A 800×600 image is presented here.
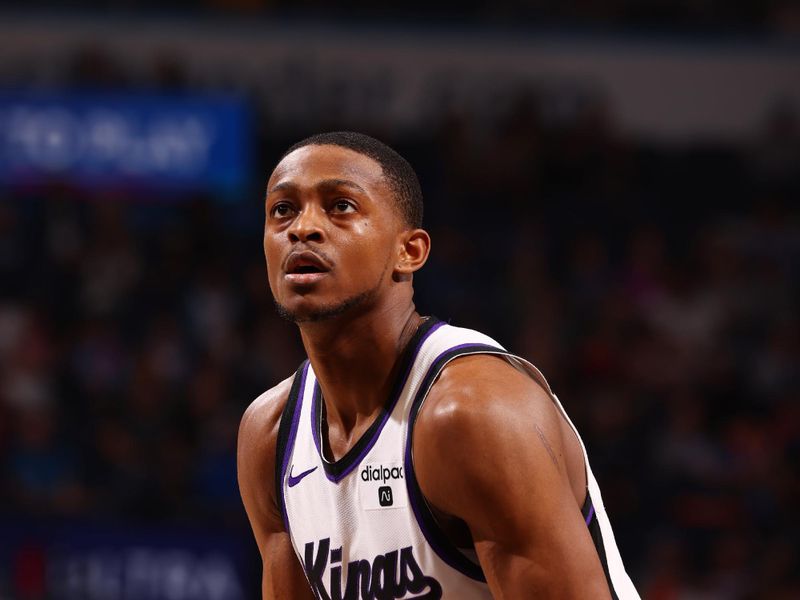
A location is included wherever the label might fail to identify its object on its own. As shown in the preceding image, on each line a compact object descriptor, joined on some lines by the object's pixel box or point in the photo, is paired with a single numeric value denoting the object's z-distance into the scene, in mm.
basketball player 5344
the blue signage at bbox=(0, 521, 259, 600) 16219
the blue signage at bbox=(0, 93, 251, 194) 18578
